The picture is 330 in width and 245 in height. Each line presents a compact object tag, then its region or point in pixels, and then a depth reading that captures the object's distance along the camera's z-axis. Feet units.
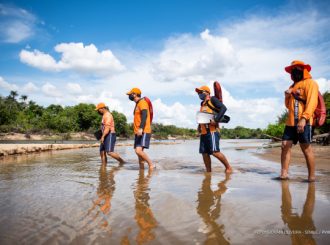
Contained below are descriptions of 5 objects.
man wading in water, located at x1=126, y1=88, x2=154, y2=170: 19.99
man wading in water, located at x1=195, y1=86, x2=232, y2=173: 17.26
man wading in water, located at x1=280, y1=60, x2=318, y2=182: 13.24
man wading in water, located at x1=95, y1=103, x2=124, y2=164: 23.69
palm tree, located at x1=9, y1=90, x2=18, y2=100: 306.96
